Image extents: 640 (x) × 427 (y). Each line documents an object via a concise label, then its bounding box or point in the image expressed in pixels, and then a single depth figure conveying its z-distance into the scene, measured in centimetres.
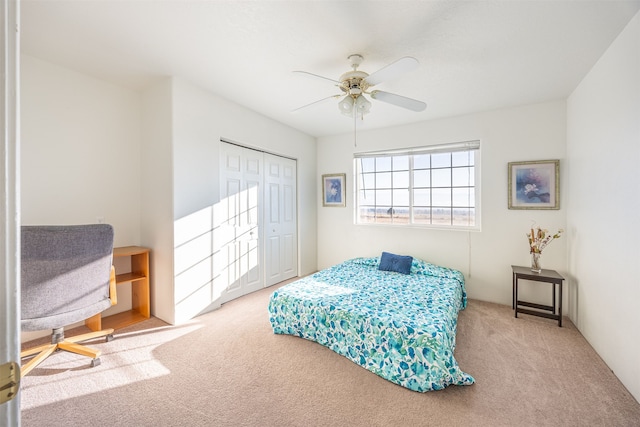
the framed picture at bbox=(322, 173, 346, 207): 486
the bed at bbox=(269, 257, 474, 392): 197
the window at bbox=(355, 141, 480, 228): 391
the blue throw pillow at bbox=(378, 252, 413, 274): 372
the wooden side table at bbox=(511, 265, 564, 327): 296
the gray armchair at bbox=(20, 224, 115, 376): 186
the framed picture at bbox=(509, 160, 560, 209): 331
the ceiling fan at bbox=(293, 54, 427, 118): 220
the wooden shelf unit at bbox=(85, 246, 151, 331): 283
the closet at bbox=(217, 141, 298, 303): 359
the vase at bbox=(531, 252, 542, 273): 320
